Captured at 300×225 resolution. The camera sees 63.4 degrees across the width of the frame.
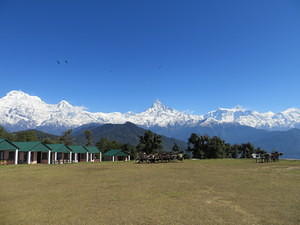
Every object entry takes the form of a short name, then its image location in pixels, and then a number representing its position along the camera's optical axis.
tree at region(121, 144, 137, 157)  85.03
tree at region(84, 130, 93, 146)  103.38
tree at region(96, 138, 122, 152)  103.69
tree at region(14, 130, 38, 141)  99.97
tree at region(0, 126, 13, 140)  96.20
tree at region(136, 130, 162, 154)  80.62
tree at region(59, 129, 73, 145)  106.69
